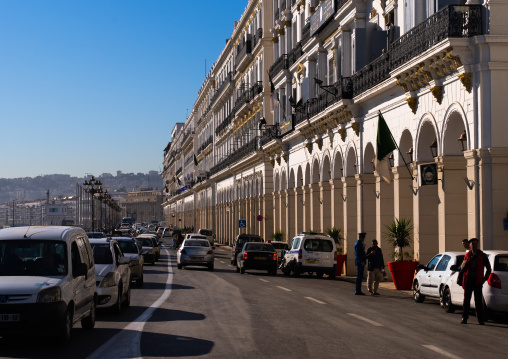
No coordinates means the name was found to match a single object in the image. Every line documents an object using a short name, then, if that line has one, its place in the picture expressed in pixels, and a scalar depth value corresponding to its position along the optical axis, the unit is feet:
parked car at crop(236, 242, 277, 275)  127.65
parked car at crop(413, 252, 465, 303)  70.64
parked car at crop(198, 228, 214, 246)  258.98
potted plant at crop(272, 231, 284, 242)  182.80
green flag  103.76
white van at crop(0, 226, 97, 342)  42.29
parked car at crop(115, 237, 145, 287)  88.37
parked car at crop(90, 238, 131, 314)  59.00
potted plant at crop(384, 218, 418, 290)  96.27
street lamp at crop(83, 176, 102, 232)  311.76
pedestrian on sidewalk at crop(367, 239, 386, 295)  87.97
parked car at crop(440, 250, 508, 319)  60.18
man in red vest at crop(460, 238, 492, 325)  59.52
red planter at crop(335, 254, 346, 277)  130.72
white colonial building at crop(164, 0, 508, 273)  81.56
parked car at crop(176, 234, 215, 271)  137.18
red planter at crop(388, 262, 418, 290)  96.12
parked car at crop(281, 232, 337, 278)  118.73
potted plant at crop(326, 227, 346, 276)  130.87
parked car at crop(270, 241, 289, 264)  154.92
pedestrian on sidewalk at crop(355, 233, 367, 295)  86.63
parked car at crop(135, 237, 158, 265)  153.28
